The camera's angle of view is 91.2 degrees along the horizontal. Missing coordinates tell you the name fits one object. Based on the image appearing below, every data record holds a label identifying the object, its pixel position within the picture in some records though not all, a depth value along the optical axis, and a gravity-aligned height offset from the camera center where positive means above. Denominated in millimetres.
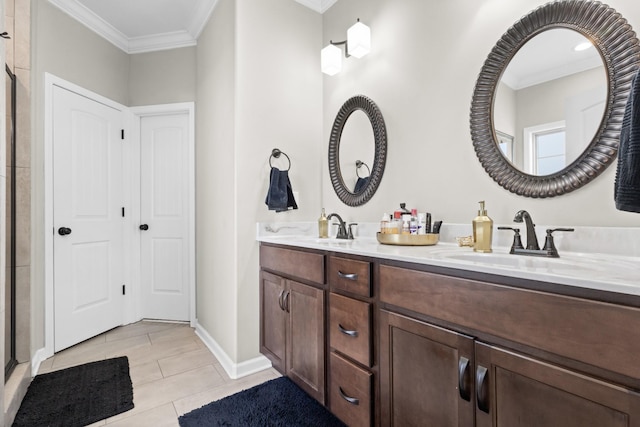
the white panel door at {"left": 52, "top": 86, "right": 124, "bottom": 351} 2499 -45
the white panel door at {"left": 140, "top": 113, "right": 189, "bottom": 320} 3115 -37
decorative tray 1540 -135
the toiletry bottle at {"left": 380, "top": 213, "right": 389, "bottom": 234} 1718 -72
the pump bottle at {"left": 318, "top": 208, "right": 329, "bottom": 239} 2207 -99
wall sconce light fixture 2016 +1105
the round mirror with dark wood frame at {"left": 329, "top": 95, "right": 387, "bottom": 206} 2006 +424
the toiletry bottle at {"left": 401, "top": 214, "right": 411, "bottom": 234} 1651 -59
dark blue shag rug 1590 -1070
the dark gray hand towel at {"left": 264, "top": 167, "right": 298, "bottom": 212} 2131 +136
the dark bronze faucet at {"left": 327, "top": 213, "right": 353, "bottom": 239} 2043 -125
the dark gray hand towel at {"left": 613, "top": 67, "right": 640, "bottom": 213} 775 +127
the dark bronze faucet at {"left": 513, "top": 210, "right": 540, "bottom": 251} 1241 -73
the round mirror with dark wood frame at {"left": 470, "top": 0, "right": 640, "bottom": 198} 1108 +502
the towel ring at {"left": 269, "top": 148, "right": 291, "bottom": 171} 2246 +425
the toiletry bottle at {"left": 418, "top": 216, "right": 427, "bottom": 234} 1650 -54
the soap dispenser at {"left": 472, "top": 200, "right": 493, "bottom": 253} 1318 -85
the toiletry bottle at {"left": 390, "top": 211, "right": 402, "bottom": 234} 1689 -70
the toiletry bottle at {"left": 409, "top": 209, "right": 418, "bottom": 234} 1640 -63
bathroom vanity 699 -392
